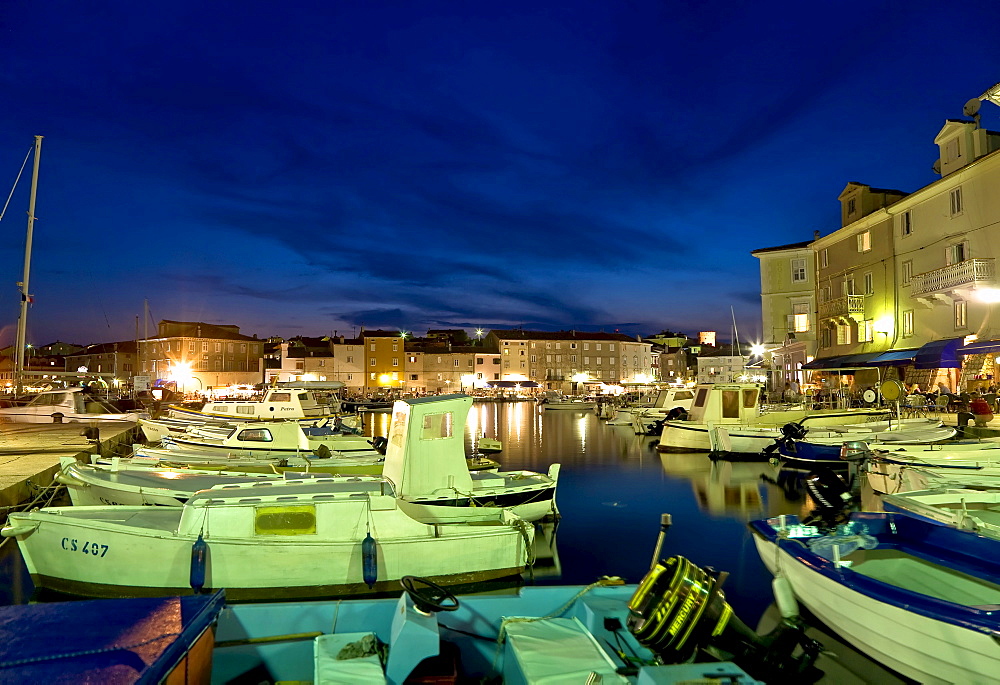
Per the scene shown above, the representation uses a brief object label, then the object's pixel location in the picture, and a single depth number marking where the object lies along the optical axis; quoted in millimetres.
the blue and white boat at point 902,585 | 6418
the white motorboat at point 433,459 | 12227
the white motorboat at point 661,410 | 42094
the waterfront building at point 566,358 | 103625
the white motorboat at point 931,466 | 14812
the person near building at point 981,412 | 25188
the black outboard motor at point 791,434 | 25311
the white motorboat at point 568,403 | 75125
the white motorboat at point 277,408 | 31172
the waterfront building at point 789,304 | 47062
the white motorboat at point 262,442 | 22359
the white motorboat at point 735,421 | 29219
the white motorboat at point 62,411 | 38625
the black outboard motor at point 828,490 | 13508
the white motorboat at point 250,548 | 9625
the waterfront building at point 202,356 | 89312
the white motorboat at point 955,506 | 9405
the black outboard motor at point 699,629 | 6559
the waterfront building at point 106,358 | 106625
